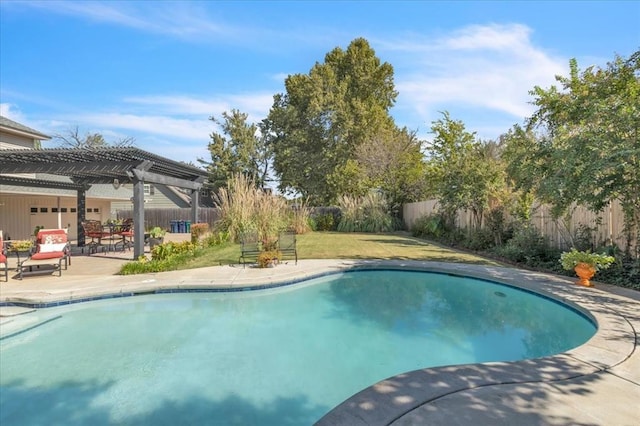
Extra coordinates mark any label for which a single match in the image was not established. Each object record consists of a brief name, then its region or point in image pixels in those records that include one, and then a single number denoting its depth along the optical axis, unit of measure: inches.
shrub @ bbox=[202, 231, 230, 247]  426.3
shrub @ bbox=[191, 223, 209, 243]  411.5
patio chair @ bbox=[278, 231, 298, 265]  334.3
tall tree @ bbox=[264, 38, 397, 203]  945.5
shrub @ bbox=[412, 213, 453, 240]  526.9
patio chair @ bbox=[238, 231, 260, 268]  311.5
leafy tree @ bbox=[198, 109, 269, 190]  1040.2
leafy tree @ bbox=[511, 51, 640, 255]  211.6
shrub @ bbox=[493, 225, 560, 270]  305.0
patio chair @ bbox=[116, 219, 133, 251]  428.9
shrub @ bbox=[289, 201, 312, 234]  601.6
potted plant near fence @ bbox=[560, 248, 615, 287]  219.8
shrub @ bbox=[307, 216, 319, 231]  694.5
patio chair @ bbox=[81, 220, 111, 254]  406.3
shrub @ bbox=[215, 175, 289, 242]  420.2
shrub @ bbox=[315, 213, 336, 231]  734.6
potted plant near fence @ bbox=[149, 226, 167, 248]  394.0
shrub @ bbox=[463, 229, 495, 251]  402.6
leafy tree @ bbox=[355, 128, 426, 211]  714.8
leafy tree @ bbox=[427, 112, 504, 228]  404.5
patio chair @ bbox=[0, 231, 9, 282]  257.5
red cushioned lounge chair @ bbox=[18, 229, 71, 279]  280.1
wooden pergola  322.0
